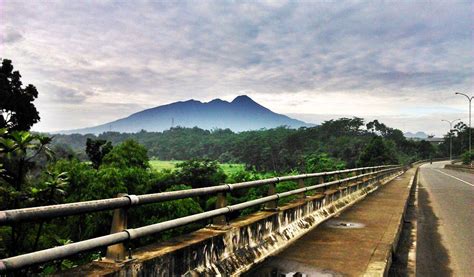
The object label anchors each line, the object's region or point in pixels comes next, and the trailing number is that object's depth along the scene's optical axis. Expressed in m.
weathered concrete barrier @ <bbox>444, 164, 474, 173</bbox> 51.20
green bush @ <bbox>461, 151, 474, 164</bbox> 76.56
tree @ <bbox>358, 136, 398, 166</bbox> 96.81
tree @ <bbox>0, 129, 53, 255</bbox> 18.58
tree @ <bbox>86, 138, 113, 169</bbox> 54.12
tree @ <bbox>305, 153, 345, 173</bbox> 68.38
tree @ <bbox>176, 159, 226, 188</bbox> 52.72
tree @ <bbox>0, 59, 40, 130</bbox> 33.62
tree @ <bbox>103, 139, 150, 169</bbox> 46.31
